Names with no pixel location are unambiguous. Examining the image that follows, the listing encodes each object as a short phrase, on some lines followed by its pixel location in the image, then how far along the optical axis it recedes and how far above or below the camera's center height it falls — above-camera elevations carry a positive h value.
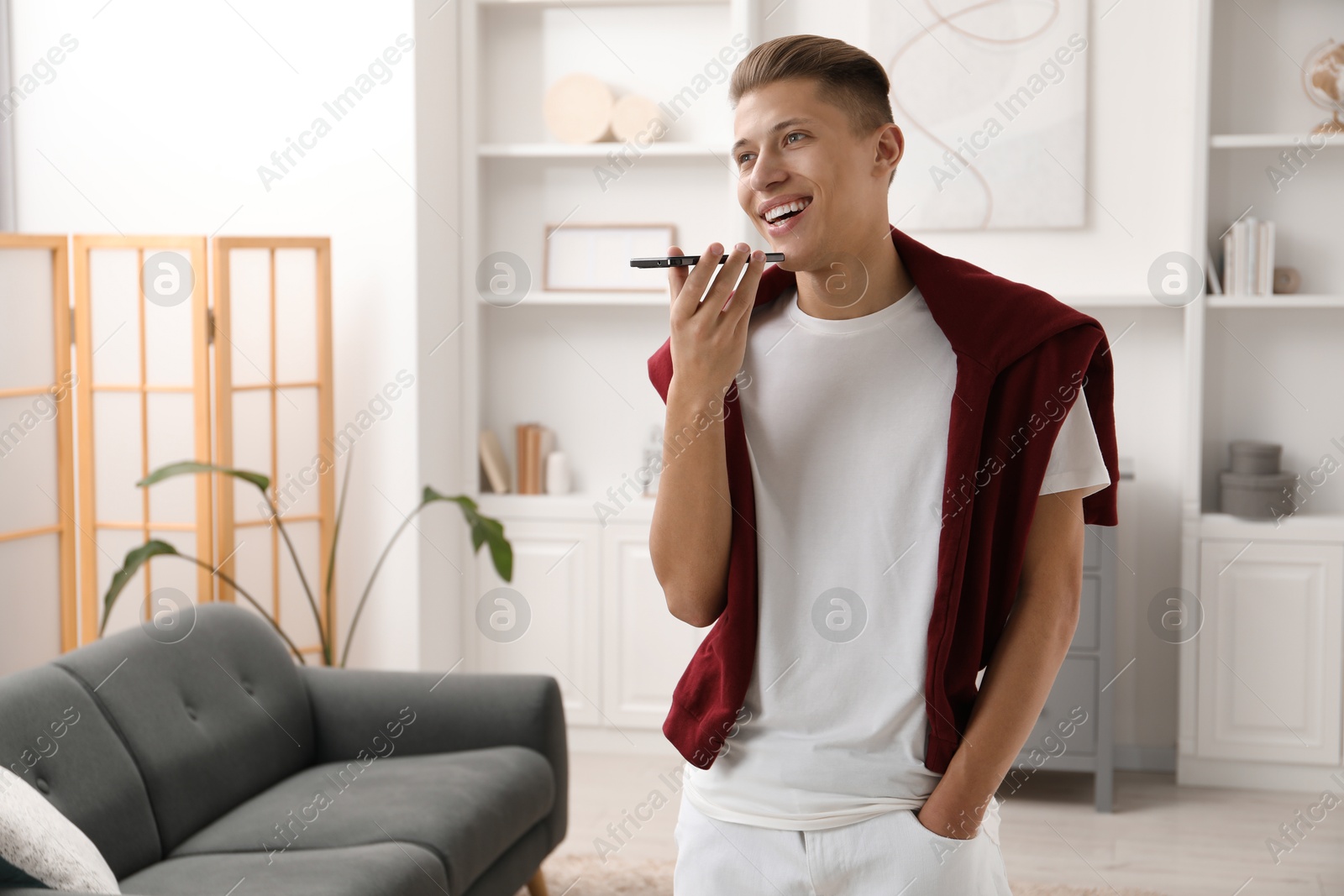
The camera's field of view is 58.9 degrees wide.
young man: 1.12 -0.11
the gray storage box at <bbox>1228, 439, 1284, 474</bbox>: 3.67 -0.16
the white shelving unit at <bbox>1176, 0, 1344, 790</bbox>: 3.64 -0.05
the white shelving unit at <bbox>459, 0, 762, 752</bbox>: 4.11 +0.31
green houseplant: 3.10 -0.39
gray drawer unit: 3.52 -0.86
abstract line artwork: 3.79 +0.95
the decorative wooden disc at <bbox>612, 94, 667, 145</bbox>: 4.05 +0.98
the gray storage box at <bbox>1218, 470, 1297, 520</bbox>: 3.66 -0.28
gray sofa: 2.15 -0.80
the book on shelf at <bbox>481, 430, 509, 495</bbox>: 4.19 -0.21
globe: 3.61 +0.99
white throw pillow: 1.76 -0.66
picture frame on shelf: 4.17 +0.53
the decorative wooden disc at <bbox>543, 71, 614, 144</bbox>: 4.05 +1.01
